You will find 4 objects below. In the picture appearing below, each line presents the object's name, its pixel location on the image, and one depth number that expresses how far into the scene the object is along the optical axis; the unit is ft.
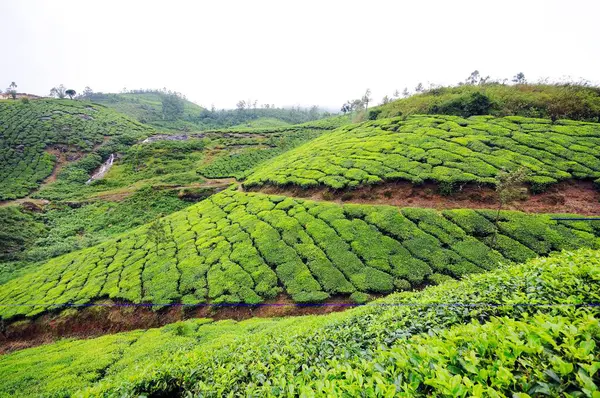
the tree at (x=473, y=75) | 208.34
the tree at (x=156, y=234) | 60.03
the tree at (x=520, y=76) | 220.53
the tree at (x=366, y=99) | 216.00
